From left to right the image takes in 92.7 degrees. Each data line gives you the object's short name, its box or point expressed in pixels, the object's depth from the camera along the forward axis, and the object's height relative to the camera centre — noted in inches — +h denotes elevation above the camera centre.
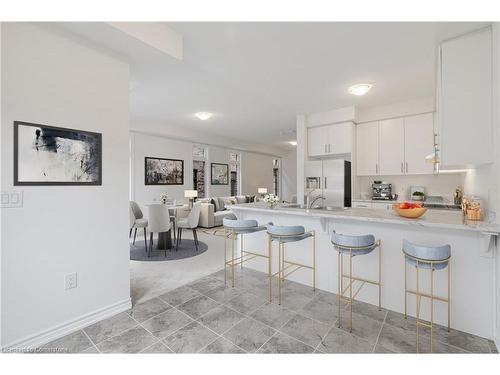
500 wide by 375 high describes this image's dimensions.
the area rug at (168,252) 158.2 -47.5
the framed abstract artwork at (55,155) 69.4 +9.9
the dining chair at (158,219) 160.2 -22.1
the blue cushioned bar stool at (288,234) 99.7 -20.5
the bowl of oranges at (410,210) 87.5 -9.0
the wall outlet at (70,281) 78.3 -31.4
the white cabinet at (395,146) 169.8 +30.8
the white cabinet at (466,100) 76.1 +28.6
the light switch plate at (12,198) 66.3 -3.3
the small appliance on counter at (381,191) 187.0 -3.9
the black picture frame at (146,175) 243.9 +11.6
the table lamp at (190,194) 255.6 -8.3
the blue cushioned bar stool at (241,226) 113.5 -19.0
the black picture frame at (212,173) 312.7 +17.4
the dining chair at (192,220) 179.5 -25.4
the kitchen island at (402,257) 76.7 -27.8
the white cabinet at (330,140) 187.8 +38.1
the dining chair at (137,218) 183.0 -26.3
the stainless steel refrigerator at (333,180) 181.2 +4.7
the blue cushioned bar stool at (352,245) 81.5 -20.2
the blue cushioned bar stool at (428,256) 70.3 -20.9
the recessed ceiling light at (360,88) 138.4 +57.8
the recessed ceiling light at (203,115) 195.7 +59.1
